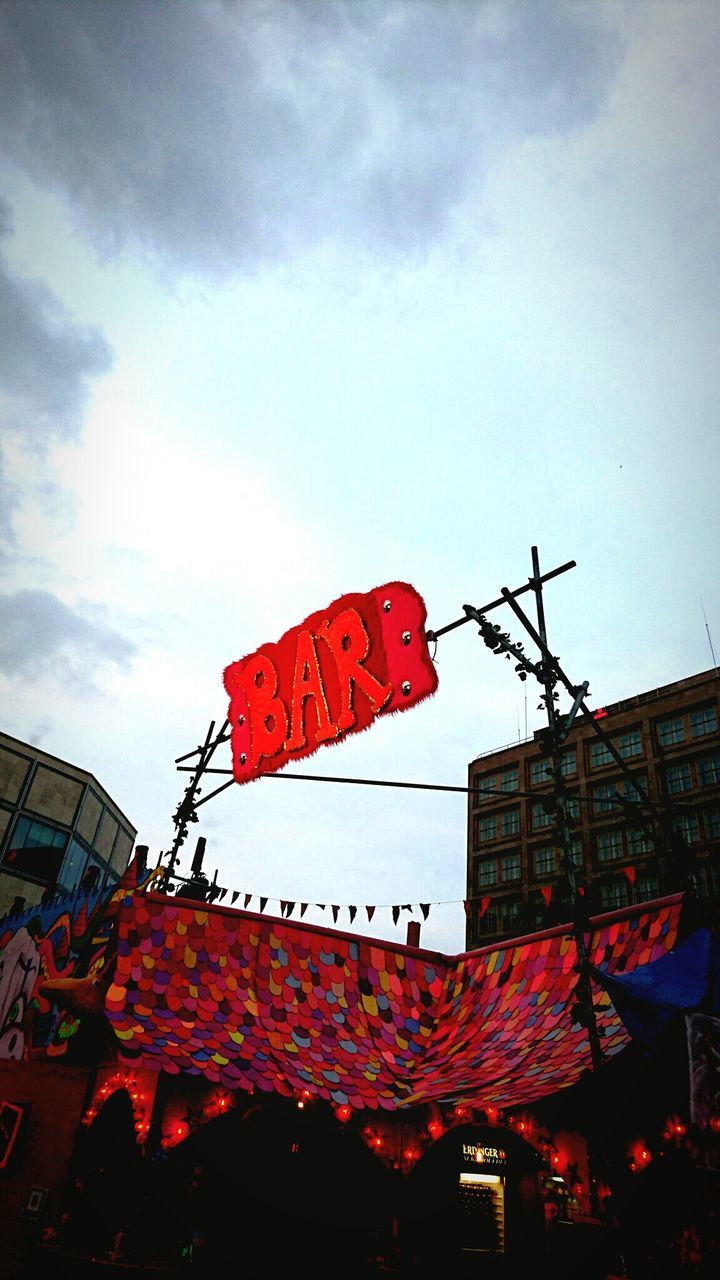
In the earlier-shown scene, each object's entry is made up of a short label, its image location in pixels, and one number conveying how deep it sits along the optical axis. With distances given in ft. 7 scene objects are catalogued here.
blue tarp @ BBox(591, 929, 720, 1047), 26.32
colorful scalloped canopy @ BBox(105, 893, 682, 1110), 33.50
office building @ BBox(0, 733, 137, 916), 129.08
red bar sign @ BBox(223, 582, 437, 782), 39.42
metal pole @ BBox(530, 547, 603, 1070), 26.02
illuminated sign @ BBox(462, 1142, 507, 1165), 41.11
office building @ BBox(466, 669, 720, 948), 122.72
